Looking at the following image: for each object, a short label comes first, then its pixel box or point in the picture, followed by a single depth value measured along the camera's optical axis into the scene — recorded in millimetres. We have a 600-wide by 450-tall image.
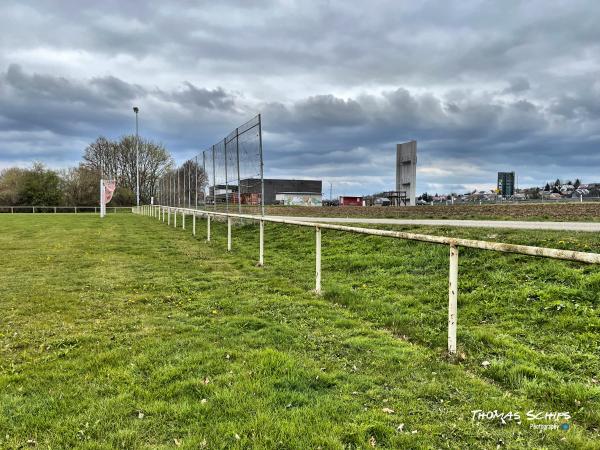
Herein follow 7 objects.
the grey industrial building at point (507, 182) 62375
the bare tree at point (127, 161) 64625
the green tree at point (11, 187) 56781
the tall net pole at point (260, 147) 13992
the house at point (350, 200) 68312
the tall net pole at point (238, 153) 16245
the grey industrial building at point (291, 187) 86688
